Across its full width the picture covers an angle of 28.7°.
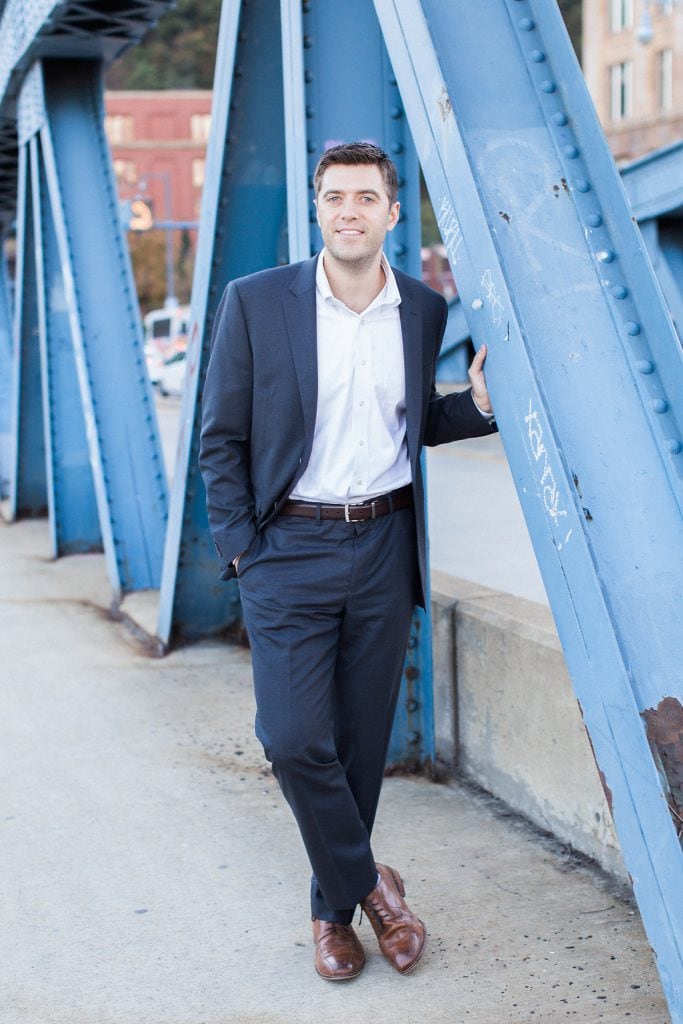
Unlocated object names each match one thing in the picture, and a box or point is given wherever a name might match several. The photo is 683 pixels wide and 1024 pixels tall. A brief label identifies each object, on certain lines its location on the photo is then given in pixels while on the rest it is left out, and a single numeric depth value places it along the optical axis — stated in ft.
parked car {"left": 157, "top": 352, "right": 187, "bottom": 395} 104.78
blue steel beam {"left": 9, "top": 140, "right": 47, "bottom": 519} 34.12
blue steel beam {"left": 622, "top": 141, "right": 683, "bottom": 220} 27.40
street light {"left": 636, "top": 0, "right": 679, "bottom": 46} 74.19
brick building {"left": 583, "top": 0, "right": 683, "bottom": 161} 141.08
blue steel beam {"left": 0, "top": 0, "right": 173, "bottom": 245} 23.25
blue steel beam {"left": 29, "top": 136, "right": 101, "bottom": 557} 29.55
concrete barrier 12.84
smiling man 10.41
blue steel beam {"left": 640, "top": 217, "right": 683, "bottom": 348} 28.94
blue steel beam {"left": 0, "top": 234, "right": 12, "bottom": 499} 43.42
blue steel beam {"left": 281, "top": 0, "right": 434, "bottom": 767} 14.48
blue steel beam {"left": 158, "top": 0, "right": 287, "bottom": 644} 17.21
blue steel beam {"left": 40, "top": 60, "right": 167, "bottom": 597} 25.02
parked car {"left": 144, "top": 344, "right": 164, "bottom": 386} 109.76
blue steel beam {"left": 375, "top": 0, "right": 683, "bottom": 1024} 8.77
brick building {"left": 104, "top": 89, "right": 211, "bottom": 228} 234.58
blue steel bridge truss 8.84
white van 114.42
